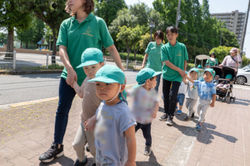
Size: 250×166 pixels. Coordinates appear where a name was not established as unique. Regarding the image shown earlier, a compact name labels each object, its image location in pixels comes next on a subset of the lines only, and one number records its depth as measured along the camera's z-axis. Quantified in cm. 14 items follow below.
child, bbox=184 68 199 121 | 498
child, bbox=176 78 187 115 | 552
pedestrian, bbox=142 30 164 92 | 518
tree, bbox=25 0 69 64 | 1345
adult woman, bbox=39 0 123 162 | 232
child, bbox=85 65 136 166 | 144
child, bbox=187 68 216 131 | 407
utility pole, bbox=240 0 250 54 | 1788
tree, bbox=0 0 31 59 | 1306
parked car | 1795
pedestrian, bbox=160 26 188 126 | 401
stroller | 797
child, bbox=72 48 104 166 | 183
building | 15188
